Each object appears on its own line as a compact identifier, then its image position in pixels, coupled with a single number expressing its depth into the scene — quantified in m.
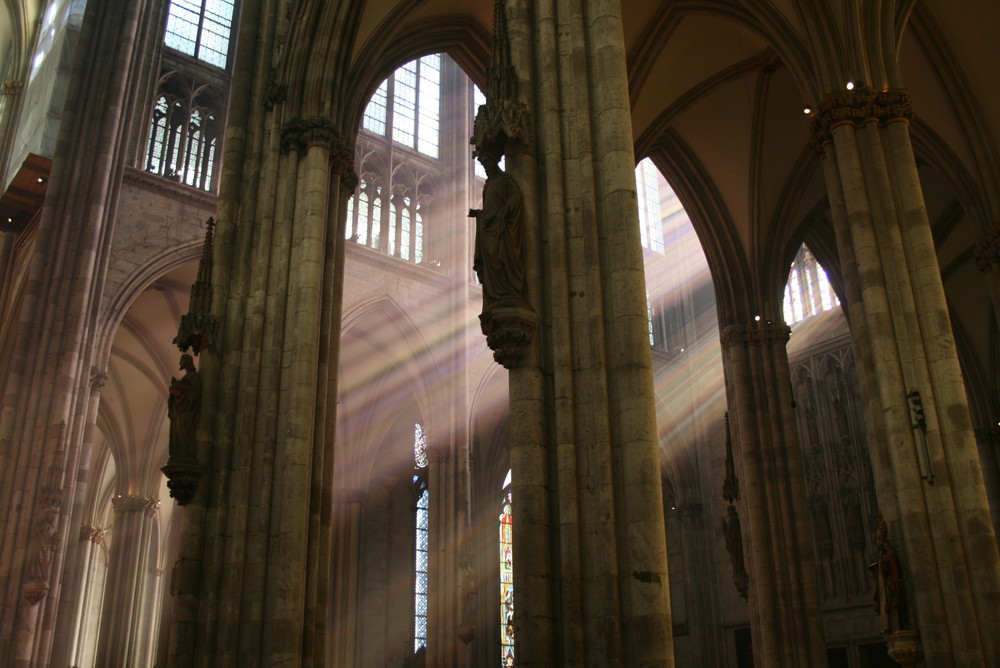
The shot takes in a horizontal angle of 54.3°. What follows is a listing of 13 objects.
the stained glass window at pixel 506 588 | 27.75
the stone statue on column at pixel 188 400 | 10.97
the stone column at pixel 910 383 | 10.54
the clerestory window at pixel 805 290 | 25.97
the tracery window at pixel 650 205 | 31.48
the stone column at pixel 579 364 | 7.06
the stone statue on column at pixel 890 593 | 10.73
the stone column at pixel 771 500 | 16.02
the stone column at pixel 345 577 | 26.67
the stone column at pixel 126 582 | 24.08
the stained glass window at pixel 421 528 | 29.15
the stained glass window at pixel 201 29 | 23.48
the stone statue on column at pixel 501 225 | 7.86
